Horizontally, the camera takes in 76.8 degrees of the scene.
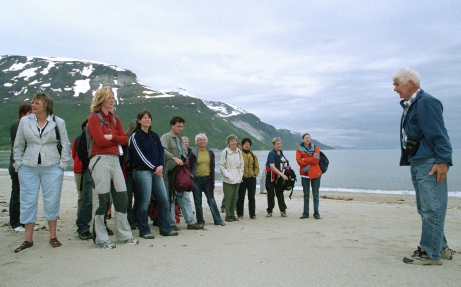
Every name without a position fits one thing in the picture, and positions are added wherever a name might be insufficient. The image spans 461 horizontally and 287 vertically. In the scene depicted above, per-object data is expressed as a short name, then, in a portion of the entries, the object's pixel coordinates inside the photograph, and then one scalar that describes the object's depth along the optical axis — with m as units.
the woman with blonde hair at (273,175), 7.48
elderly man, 3.33
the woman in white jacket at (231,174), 6.75
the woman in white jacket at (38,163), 4.09
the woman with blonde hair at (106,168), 4.15
